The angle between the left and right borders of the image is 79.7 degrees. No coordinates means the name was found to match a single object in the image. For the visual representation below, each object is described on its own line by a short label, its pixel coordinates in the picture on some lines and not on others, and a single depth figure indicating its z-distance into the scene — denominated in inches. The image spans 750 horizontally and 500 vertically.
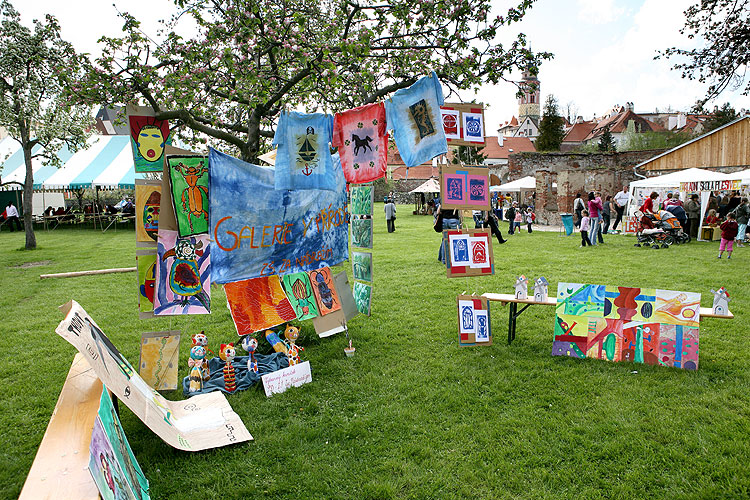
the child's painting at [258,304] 189.3
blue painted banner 174.9
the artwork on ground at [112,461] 74.5
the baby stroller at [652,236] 491.5
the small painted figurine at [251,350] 180.4
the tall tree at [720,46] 292.2
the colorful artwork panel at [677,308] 176.4
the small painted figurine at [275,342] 197.3
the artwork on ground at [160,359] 169.5
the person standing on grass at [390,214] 708.0
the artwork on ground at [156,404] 107.7
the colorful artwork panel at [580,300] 189.3
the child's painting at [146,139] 159.9
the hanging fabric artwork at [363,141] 175.6
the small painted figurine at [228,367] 169.9
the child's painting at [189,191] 160.1
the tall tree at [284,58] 223.5
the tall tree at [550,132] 1457.9
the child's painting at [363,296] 238.1
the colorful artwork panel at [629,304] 182.5
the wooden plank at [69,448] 77.4
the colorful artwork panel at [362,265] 230.1
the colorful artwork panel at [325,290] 214.7
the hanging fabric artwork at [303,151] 170.6
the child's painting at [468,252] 191.8
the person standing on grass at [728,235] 393.7
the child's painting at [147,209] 161.0
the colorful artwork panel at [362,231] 228.1
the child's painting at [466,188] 186.9
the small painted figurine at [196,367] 166.6
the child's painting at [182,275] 164.9
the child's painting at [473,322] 206.7
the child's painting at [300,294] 206.7
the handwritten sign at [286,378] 167.8
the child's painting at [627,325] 177.5
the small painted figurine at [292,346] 185.9
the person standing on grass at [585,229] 498.3
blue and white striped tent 706.2
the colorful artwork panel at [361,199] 227.5
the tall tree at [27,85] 484.4
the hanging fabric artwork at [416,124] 167.5
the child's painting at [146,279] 164.1
